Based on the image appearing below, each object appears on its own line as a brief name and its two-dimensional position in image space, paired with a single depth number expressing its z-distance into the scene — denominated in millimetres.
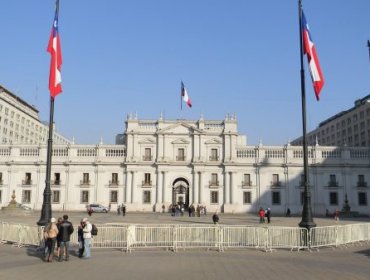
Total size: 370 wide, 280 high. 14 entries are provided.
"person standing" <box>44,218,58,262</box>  15078
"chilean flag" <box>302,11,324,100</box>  20062
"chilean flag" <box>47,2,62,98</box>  20219
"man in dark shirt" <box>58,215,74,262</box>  15328
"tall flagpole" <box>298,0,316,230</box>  19141
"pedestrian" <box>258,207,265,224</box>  38156
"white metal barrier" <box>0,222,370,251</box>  18641
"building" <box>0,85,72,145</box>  92625
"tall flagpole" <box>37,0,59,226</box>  18578
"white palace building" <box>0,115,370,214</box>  64250
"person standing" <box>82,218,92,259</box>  15852
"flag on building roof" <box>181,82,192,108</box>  63981
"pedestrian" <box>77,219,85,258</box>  16328
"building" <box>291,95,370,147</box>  90875
